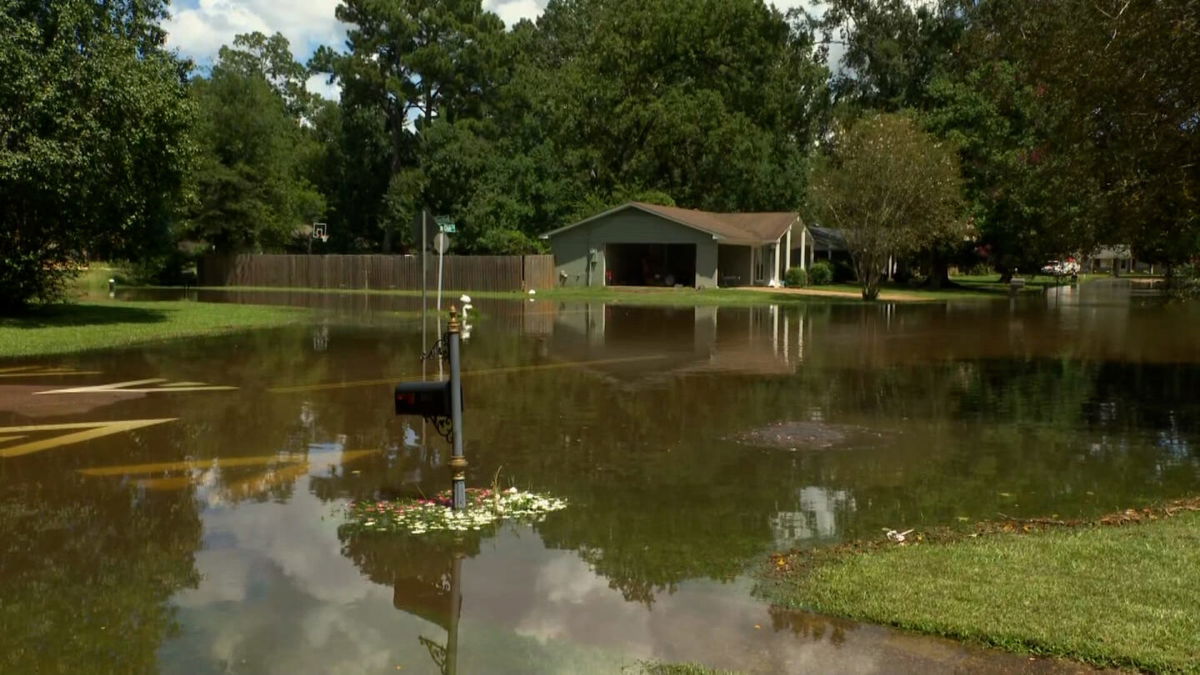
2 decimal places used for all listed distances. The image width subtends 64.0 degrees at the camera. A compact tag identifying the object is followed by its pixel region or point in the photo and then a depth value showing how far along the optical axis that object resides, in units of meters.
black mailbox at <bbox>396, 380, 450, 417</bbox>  6.97
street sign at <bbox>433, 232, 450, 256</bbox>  24.05
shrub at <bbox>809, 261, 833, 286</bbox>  53.88
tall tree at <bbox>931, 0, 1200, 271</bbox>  12.05
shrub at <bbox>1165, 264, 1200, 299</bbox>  14.35
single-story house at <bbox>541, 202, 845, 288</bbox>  47.38
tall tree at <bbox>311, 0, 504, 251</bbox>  63.59
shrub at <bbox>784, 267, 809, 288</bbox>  51.91
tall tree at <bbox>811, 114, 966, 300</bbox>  39.84
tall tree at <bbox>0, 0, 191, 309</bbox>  20.28
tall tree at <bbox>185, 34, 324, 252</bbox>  49.75
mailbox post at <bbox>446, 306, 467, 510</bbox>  6.82
